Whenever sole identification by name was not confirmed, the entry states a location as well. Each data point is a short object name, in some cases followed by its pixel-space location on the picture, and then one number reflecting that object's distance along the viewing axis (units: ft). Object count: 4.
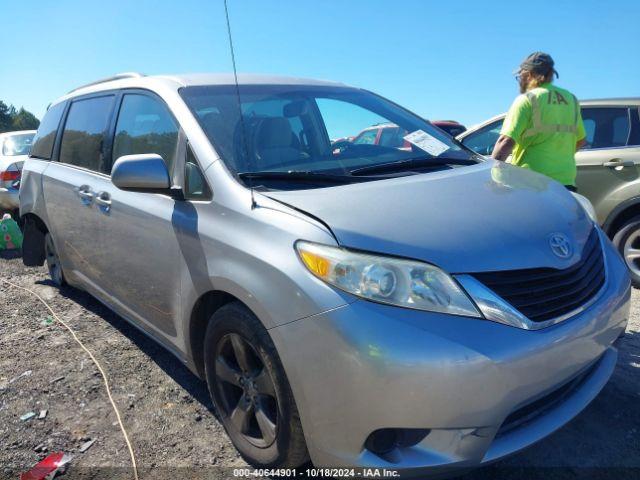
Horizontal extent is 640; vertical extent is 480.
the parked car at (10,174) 24.20
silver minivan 5.21
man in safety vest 10.99
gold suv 14.33
